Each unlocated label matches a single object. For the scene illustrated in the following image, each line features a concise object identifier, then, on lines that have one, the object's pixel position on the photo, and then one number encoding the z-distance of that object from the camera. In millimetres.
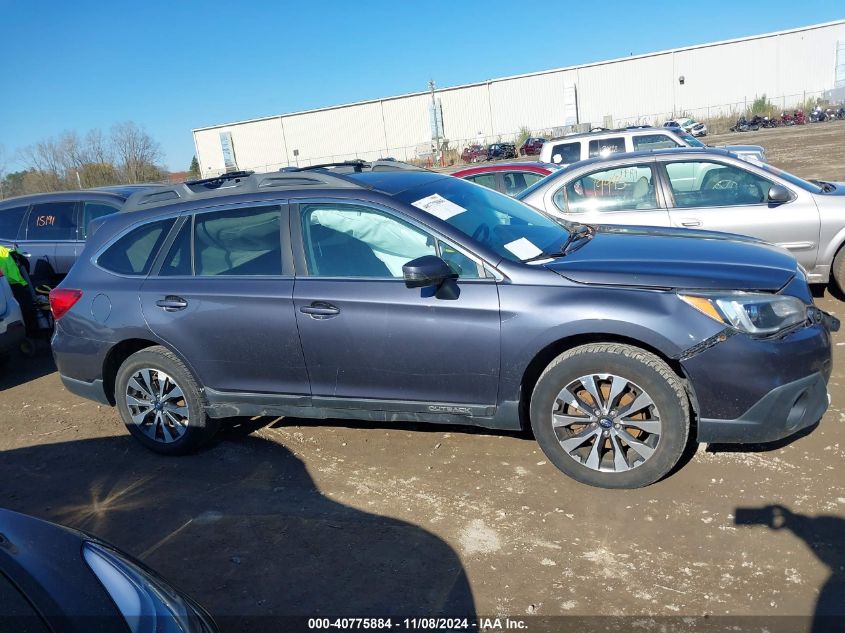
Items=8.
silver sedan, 6199
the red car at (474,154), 54953
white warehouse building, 58781
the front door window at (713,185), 6398
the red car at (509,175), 10430
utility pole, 60181
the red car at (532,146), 49781
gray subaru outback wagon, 3430
